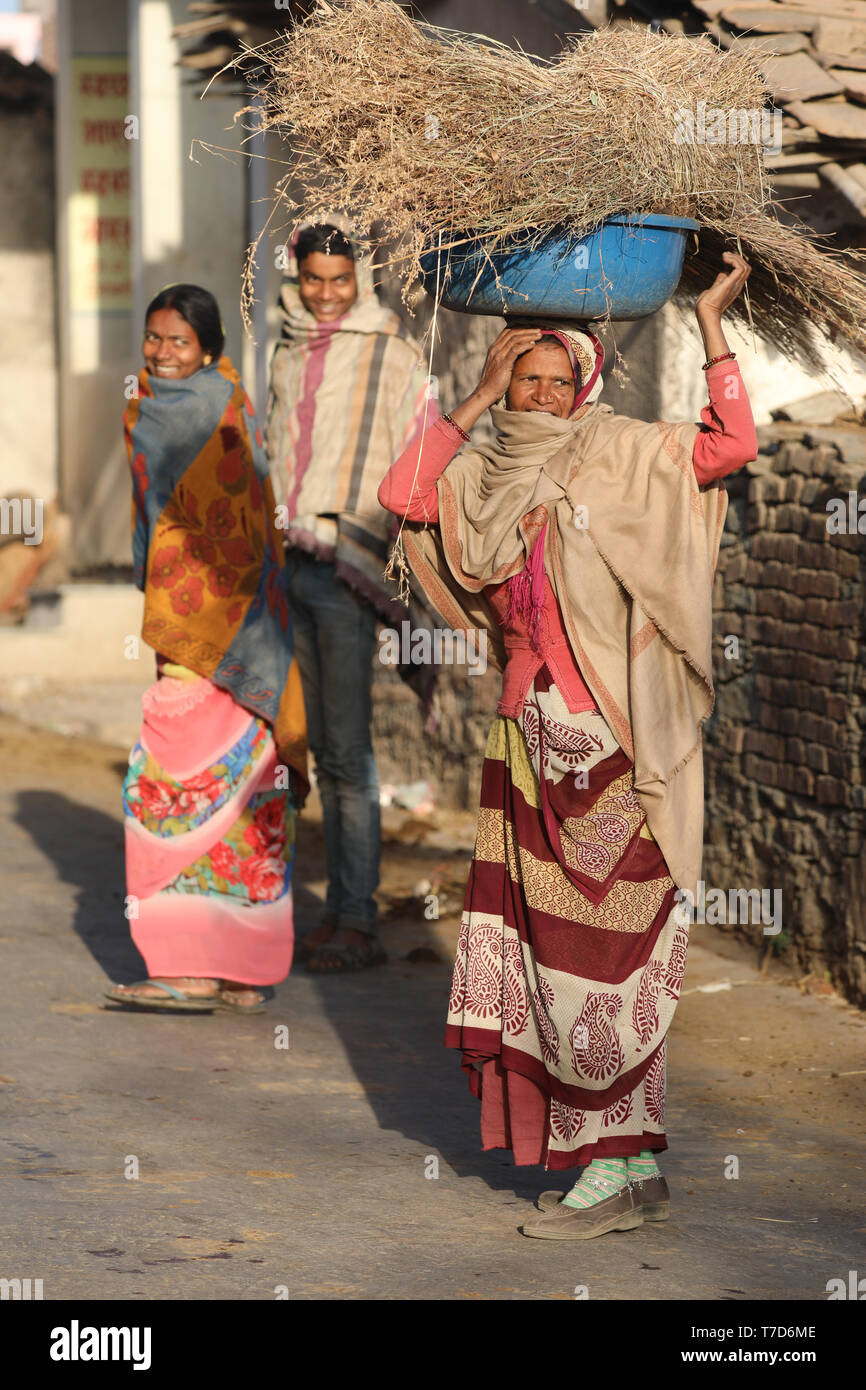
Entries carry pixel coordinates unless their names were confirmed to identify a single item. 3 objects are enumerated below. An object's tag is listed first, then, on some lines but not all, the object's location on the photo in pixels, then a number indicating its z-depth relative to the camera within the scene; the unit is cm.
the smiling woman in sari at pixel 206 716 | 572
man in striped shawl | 614
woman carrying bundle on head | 386
